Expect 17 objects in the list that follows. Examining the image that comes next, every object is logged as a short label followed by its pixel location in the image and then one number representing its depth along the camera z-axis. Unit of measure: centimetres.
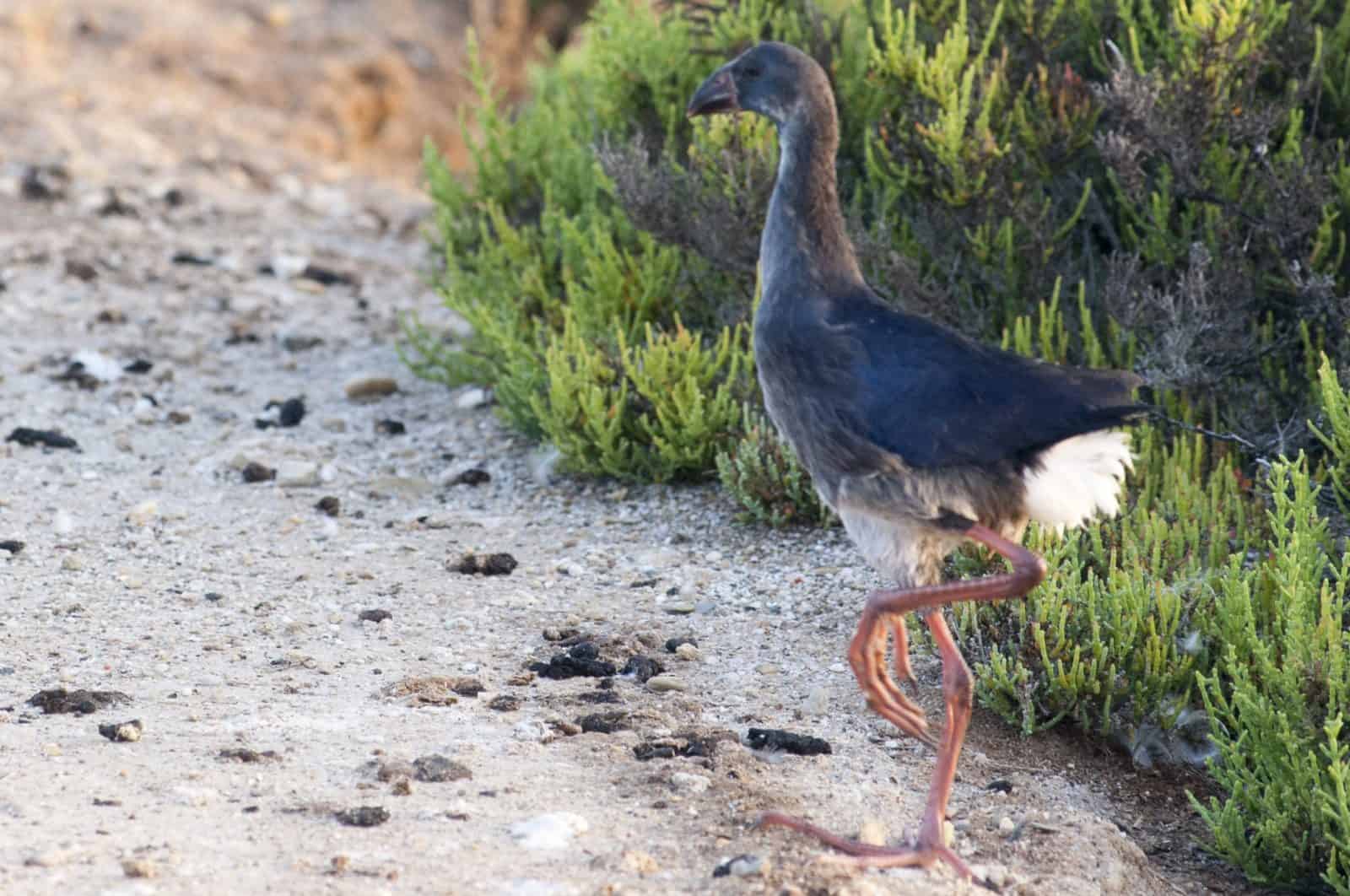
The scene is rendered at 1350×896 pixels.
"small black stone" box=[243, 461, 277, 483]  1361
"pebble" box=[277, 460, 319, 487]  1362
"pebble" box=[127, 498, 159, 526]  1256
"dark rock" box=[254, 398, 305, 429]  1497
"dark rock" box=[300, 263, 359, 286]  1927
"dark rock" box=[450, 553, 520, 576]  1191
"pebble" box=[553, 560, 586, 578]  1200
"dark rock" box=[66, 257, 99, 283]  1837
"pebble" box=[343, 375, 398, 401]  1586
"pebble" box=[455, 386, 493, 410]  1556
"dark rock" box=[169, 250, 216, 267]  1916
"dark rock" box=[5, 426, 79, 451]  1403
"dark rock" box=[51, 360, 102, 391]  1555
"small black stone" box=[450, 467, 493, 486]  1389
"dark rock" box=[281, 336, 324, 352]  1717
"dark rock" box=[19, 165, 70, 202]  2055
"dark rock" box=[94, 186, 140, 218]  2028
